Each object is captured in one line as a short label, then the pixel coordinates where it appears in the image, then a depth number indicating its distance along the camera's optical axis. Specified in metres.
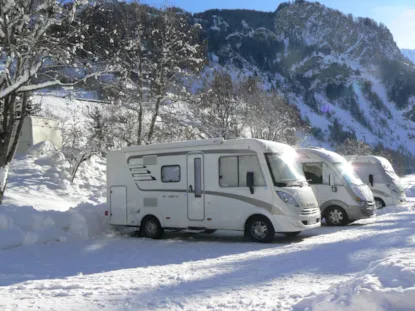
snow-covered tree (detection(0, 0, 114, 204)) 10.60
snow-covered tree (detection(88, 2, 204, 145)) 19.31
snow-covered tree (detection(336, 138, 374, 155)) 69.44
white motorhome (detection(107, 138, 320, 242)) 10.43
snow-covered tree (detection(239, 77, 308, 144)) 28.95
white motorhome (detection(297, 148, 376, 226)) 13.60
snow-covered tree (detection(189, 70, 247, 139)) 26.86
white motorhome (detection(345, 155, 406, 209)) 18.30
